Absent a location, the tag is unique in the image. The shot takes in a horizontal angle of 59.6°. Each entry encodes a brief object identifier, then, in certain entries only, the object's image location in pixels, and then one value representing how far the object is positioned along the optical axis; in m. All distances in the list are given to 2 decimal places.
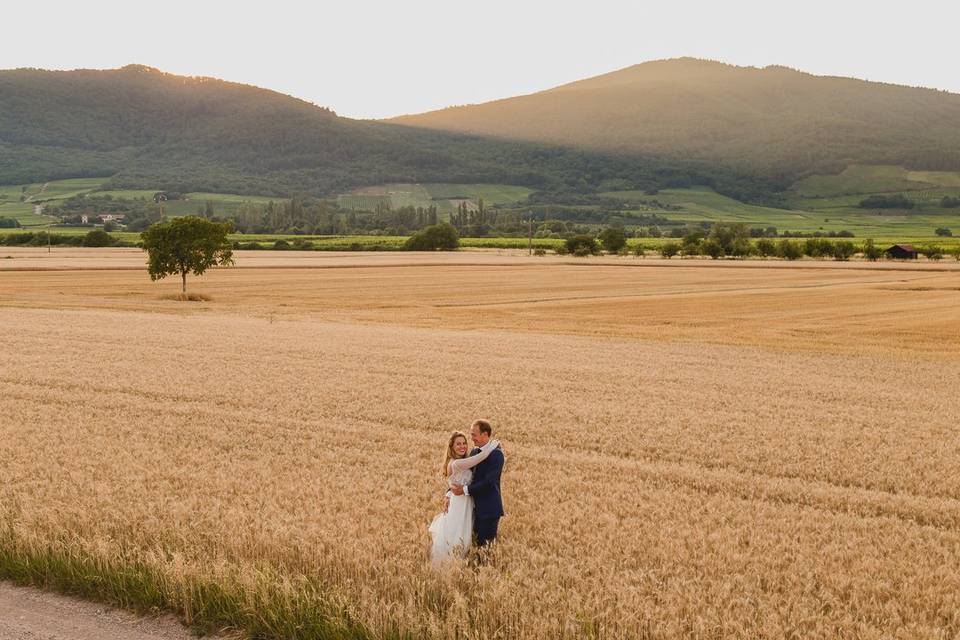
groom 11.24
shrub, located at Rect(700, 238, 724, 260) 151.62
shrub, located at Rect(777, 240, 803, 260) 148.38
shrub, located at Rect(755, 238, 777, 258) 155.00
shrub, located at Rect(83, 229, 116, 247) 154.62
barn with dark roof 144.88
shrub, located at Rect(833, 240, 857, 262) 149.38
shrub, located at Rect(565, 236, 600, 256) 151.12
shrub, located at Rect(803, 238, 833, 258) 151.60
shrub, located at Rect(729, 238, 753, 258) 155.38
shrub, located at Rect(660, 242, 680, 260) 147.12
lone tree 67.38
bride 11.09
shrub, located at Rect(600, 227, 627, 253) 158.98
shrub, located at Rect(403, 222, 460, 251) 161.38
